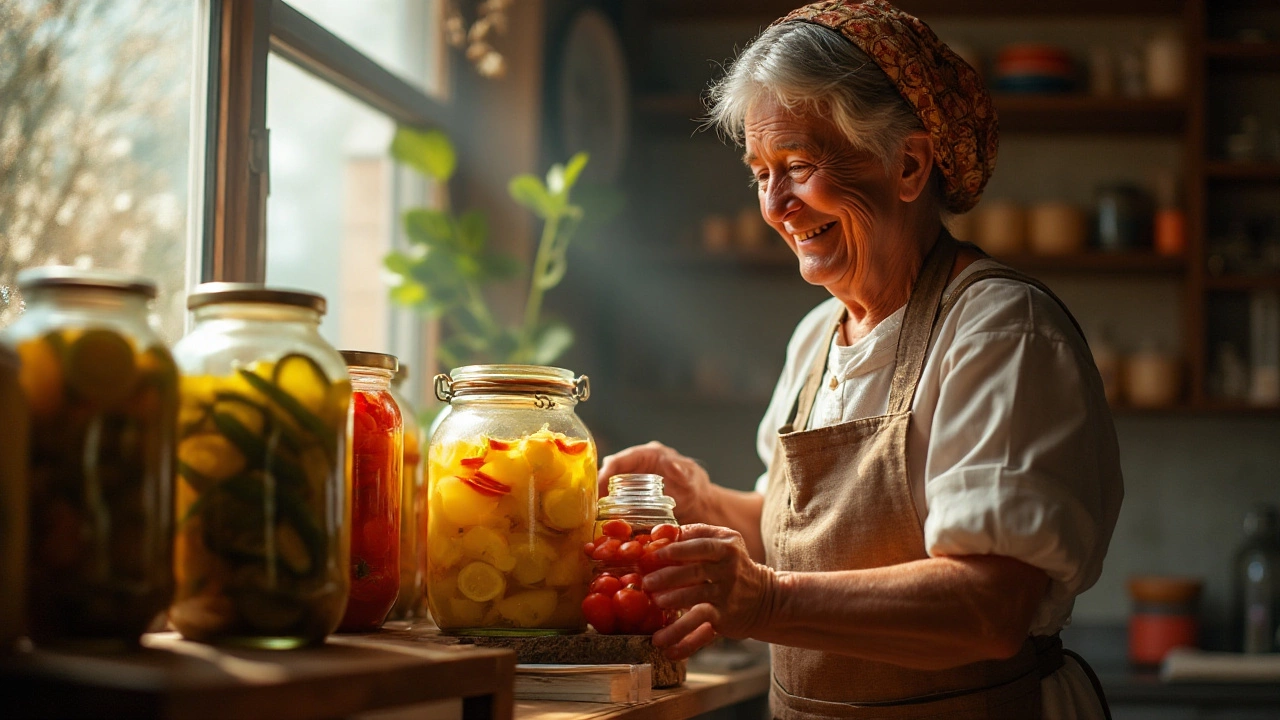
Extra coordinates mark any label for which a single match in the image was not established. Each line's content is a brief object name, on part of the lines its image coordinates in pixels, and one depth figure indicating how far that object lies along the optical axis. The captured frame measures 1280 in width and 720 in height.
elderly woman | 1.09
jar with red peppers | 1.16
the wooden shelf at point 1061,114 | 3.21
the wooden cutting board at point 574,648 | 1.17
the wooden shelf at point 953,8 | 3.43
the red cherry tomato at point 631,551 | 1.15
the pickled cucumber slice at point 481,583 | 1.16
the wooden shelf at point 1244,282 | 3.14
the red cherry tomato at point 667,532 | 1.17
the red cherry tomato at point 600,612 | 1.18
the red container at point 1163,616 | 3.10
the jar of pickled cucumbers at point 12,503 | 0.74
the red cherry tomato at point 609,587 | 1.19
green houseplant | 2.38
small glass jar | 1.17
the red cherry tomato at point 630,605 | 1.18
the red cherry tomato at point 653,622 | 1.22
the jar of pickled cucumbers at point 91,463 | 0.77
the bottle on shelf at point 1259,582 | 3.06
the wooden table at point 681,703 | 1.09
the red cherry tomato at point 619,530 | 1.21
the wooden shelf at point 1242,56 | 3.22
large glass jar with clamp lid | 1.16
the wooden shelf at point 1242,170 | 3.19
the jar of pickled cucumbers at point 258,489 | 0.83
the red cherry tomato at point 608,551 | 1.17
